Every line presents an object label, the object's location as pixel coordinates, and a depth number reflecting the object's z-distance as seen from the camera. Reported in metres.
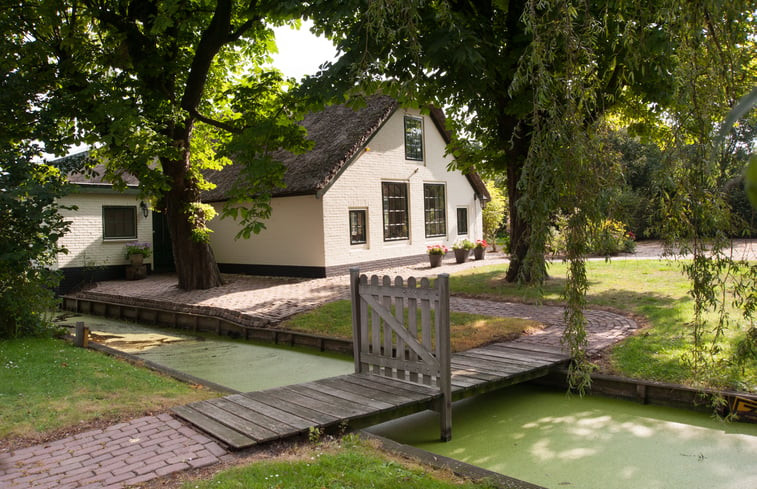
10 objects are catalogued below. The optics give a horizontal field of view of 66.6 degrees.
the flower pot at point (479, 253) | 21.45
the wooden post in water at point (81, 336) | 9.35
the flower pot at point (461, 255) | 20.34
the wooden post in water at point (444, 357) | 5.74
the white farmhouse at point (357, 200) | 17.92
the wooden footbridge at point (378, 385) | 5.16
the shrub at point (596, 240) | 3.52
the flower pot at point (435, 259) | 19.29
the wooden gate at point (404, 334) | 5.79
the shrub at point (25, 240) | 9.12
